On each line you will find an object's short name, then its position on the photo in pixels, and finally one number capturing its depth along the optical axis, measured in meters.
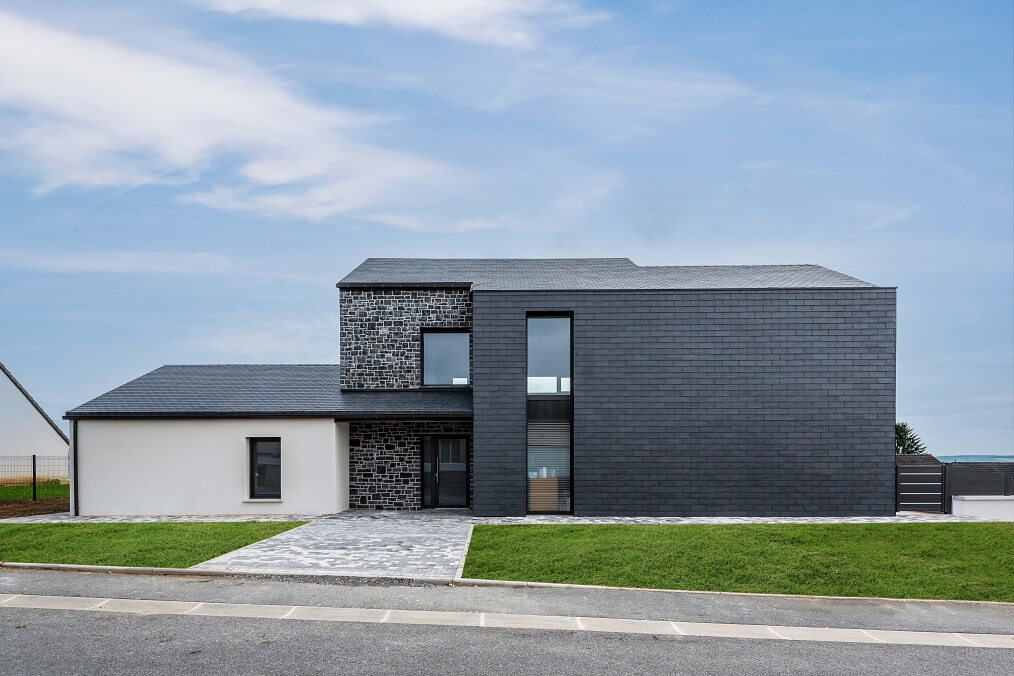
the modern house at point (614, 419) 18.30
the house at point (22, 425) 29.23
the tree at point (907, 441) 35.84
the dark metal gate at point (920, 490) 19.05
